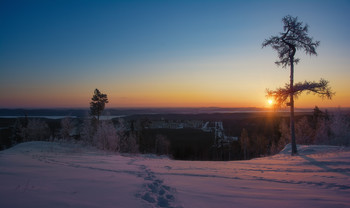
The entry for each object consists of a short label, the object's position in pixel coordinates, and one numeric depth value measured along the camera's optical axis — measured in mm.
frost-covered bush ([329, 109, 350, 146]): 29016
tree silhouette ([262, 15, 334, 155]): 14102
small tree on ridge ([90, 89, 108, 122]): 37525
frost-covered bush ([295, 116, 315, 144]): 31827
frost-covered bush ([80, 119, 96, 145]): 34188
